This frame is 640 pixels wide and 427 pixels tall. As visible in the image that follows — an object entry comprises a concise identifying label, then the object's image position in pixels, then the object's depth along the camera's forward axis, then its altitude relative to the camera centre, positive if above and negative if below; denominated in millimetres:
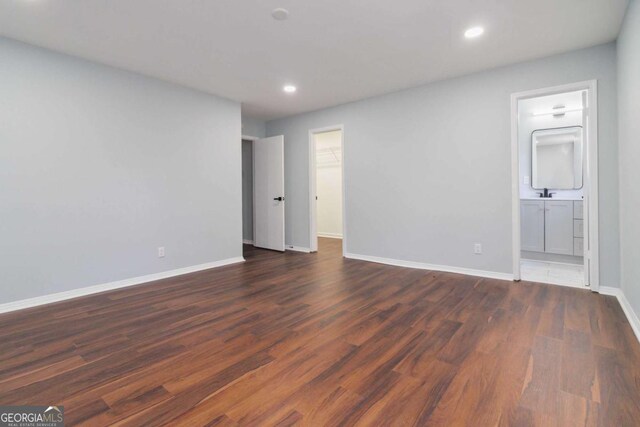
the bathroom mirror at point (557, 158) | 4621 +778
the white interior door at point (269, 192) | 5477 +358
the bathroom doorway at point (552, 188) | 4293 +326
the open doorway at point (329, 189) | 7223 +563
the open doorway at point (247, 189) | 6478 +488
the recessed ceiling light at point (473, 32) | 2736 +1607
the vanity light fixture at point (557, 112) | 4594 +1478
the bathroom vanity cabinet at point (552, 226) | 4316 -256
